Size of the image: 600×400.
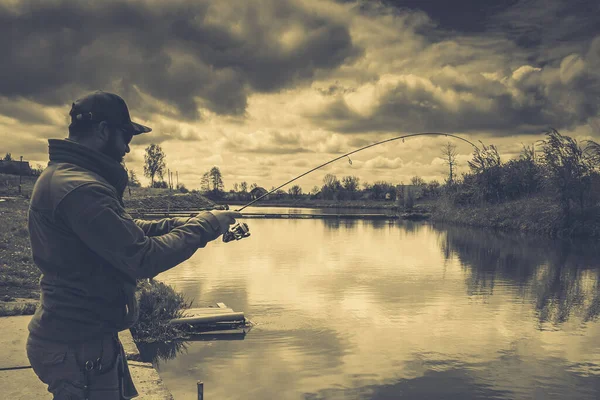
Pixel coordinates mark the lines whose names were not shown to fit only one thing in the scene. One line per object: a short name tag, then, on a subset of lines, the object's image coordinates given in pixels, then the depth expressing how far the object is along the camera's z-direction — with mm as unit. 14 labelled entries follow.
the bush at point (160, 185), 114450
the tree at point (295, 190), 137025
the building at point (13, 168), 74875
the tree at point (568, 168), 37500
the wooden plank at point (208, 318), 11648
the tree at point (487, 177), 50781
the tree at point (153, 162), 107188
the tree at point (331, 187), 145625
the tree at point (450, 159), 70938
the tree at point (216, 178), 139125
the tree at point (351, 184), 154125
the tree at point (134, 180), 110656
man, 2471
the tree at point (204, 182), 139875
